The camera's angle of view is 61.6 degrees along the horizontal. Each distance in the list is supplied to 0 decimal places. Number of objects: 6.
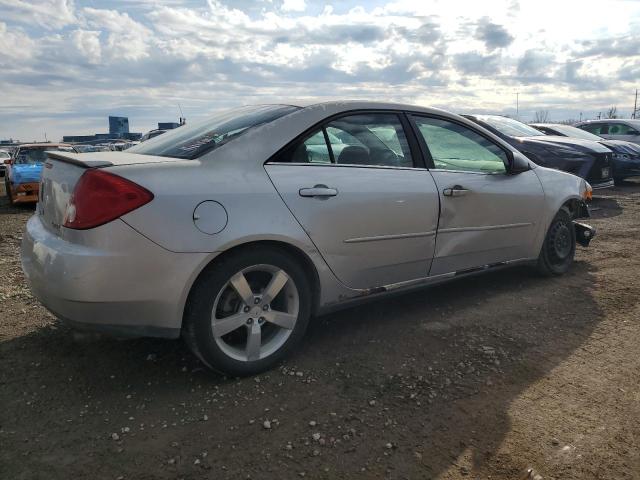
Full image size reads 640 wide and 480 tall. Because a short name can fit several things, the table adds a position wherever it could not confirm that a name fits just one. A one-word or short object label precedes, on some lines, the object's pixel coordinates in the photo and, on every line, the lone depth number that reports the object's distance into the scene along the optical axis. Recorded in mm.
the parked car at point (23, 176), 11078
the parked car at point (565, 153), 9445
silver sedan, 2625
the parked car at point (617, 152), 11727
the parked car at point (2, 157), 25333
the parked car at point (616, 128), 15578
